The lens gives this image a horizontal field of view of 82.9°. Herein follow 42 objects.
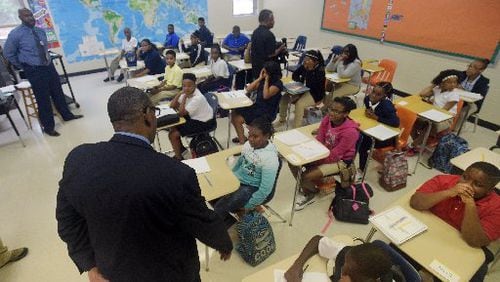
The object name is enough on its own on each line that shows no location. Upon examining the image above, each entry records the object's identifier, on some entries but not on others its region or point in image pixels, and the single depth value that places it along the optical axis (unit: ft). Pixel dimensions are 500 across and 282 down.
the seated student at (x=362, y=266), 4.23
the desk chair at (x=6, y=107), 14.29
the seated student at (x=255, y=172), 7.73
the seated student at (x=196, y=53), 21.17
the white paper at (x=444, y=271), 5.08
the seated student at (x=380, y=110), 10.95
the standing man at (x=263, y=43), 14.80
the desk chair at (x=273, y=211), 10.01
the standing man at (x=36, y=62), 13.66
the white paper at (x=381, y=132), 10.08
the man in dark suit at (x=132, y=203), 3.29
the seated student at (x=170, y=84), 16.06
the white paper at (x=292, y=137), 9.62
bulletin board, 15.62
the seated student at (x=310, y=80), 14.33
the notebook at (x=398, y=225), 5.86
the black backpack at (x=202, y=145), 12.26
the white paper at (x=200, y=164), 7.97
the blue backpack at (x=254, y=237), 7.97
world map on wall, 23.79
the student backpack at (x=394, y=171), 11.11
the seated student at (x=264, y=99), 13.05
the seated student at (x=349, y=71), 15.71
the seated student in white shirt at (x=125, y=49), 23.84
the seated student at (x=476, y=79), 13.85
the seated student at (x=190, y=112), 11.86
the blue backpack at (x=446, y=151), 11.98
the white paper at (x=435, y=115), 11.34
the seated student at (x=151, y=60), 18.90
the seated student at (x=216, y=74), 16.99
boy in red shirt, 5.75
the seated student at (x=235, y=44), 24.31
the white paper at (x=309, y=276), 4.97
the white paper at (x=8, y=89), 14.96
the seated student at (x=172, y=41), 25.54
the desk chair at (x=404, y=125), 11.53
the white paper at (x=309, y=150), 8.80
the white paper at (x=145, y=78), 16.31
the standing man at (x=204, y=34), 25.94
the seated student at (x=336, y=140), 9.42
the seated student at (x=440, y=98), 12.85
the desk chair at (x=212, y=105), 12.57
